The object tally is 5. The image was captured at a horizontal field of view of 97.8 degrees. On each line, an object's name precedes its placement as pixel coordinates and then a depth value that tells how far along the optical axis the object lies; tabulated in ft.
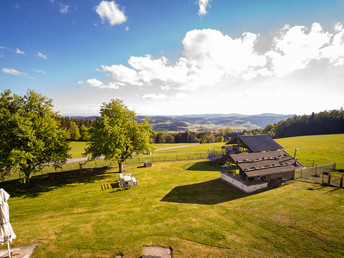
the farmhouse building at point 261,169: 74.54
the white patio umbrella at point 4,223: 30.99
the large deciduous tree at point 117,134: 90.22
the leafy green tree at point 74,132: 323.70
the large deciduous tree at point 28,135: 69.97
